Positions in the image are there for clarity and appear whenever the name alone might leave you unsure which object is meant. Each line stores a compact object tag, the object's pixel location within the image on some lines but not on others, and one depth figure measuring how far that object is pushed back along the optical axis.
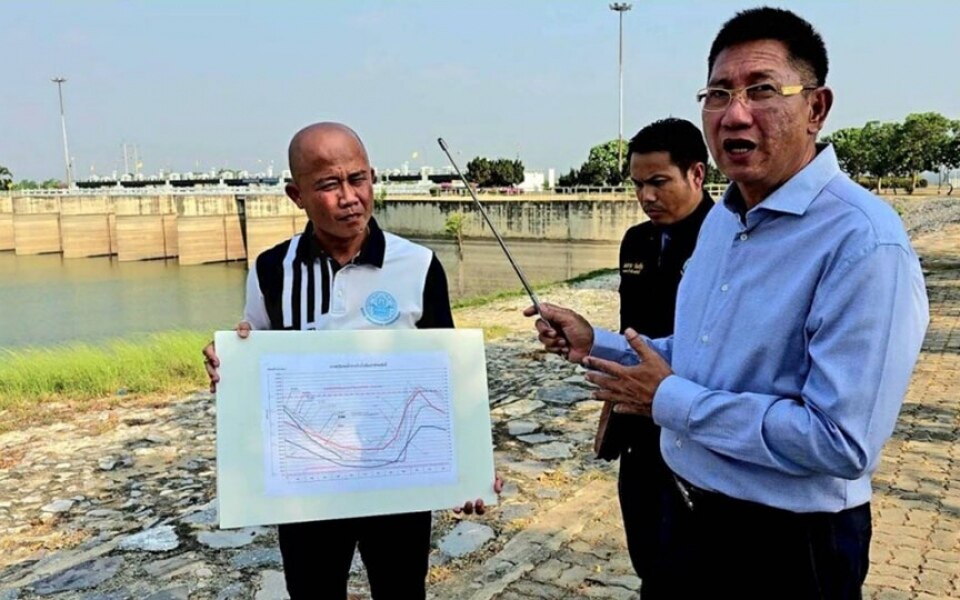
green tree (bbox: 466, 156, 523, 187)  60.69
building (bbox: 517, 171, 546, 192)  65.06
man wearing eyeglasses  1.26
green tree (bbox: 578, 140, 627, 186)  58.07
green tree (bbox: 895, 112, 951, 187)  54.53
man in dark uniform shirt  2.43
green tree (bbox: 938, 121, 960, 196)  54.22
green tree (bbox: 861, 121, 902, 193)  56.81
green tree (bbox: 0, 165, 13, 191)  77.86
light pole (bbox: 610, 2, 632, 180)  45.12
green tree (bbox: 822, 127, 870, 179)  59.22
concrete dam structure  34.12
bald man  2.01
